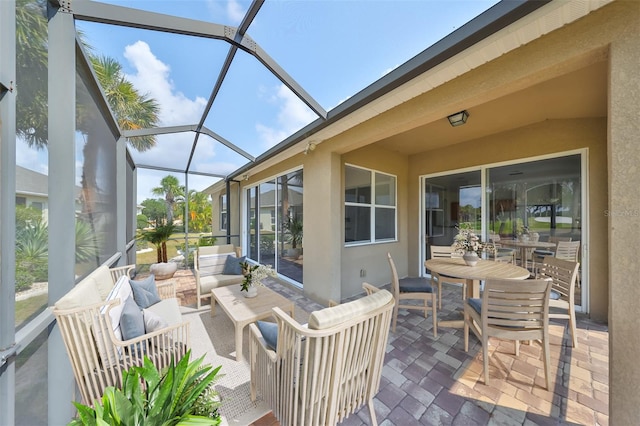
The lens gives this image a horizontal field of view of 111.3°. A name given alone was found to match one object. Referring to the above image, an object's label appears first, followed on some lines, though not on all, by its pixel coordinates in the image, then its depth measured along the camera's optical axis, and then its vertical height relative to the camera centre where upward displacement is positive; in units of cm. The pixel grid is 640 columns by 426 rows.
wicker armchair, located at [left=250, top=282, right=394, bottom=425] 122 -93
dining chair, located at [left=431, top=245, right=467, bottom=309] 387 -71
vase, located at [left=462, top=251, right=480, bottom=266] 308 -63
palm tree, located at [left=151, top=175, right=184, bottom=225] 1093 +119
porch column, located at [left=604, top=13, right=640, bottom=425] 136 -9
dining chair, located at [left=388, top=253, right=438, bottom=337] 285 -108
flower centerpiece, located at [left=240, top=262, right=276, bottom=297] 310 -93
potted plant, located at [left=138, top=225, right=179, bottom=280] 616 -68
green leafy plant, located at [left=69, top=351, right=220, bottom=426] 105 -98
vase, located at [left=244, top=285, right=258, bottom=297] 310 -111
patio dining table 262 -75
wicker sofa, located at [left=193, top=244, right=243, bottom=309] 382 -113
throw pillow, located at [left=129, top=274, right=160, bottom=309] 278 -106
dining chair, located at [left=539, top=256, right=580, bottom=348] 249 -85
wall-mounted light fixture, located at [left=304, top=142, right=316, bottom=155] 389 +119
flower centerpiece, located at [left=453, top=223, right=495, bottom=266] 309 -48
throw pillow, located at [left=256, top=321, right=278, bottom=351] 166 -94
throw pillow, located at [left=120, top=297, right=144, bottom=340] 191 -98
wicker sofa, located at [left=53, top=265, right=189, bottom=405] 149 -102
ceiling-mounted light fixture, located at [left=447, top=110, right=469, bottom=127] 305 +136
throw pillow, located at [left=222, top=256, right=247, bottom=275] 434 -106
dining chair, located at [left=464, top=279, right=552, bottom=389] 195 -91
